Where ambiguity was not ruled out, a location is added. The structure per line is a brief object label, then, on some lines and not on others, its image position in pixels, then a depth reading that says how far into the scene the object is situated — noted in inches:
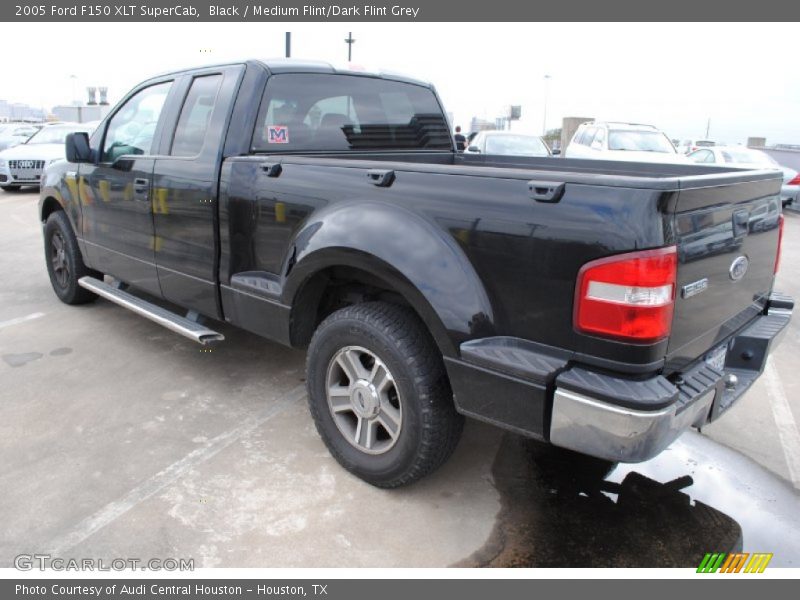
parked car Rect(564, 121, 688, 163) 464.8
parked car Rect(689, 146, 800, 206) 541.0
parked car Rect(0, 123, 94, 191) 539.5
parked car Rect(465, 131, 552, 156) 494.6
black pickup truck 81.1
